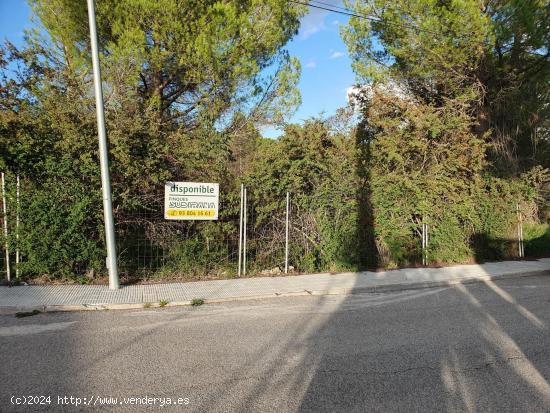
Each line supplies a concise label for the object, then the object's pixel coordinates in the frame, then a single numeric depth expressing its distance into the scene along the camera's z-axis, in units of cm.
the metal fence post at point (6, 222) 764
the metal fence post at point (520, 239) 1294
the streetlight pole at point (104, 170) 729
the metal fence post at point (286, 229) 962
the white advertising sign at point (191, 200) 866
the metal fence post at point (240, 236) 924
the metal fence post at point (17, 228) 768
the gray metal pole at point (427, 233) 1127
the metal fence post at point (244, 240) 929
